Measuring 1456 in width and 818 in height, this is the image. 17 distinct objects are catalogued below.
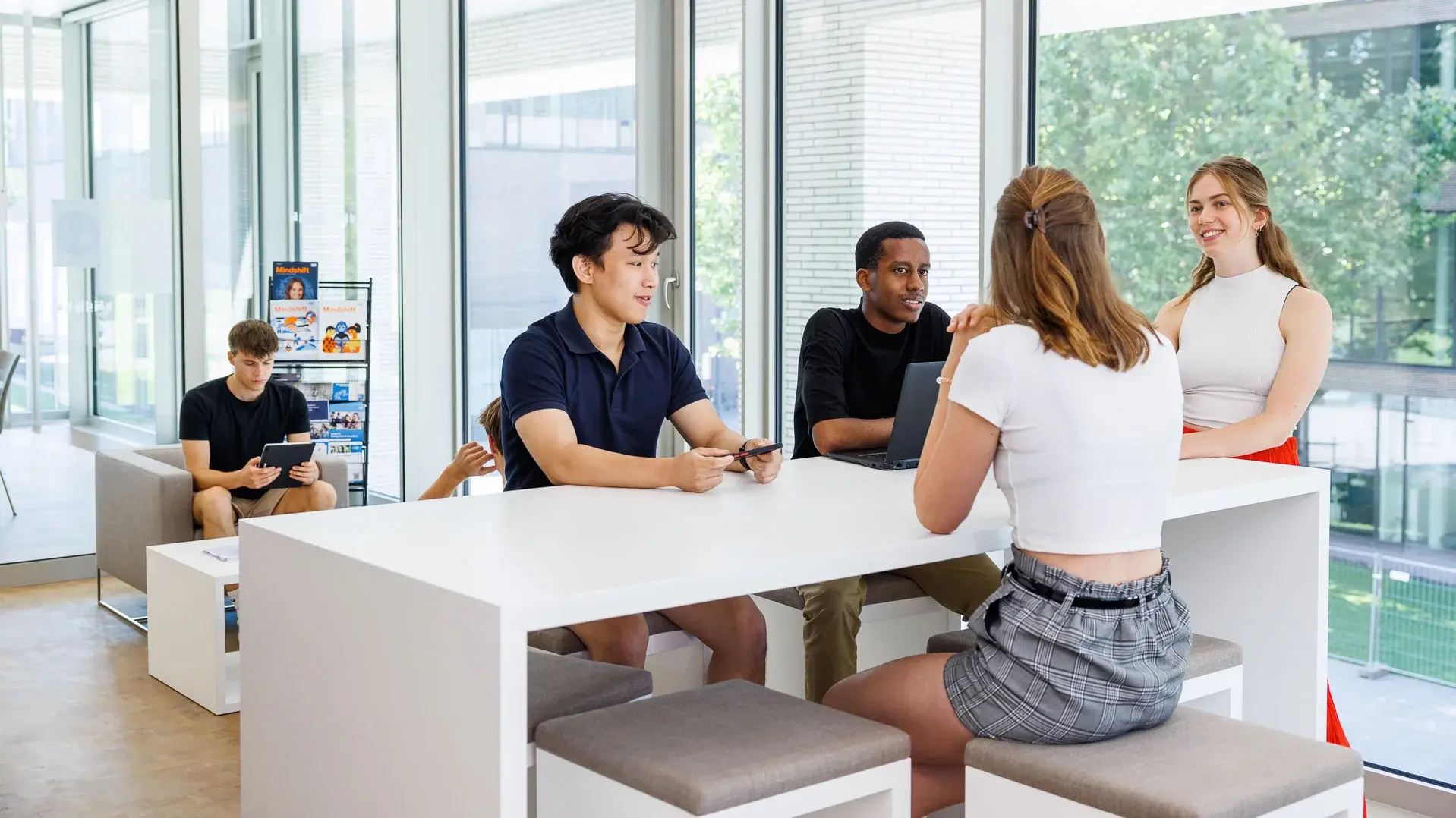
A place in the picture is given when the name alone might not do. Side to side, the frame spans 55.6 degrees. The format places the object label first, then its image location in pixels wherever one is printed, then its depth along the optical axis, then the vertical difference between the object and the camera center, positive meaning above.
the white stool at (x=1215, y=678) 2.46 -0.68
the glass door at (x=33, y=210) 5.66 +0.36
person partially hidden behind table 3.64 -0.42
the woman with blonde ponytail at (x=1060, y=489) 2.07 -0.29
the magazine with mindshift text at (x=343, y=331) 6.05 -0.13
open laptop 2.87 -0.24
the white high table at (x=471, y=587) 1.78 -0.40
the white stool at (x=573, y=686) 2.26 -0.65
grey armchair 4.83 -0.73
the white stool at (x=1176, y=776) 1.87 -0.66
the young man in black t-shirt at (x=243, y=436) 4.94 -0.50
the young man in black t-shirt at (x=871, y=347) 3.48 -0.12
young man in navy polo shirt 2.77 -0.20
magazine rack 6.03 -0.30
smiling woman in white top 3.07 -0.06
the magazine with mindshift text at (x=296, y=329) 5.96 -0.12
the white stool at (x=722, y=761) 1.85 -0.64
